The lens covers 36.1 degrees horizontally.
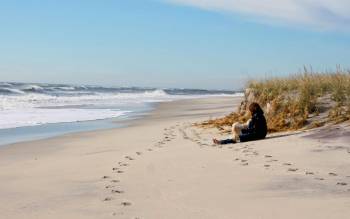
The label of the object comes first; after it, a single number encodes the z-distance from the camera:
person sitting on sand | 10.84
